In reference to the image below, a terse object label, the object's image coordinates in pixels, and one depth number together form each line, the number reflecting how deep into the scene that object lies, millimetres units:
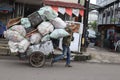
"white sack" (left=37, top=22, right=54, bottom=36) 7300
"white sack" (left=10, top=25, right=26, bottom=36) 7268
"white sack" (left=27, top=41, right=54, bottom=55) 7300
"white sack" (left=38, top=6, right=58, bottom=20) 7425
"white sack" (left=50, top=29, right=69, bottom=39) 7264
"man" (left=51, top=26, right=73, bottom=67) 7530
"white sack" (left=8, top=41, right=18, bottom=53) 7158
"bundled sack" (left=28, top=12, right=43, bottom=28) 7415
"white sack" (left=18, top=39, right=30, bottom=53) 7154
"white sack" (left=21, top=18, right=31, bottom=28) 7410
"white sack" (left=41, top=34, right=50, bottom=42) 7305
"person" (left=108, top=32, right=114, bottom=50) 14490
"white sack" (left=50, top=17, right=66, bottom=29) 7507
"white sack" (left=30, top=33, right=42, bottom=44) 7300
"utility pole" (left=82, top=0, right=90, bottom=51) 10804
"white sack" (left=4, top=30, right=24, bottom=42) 7195
